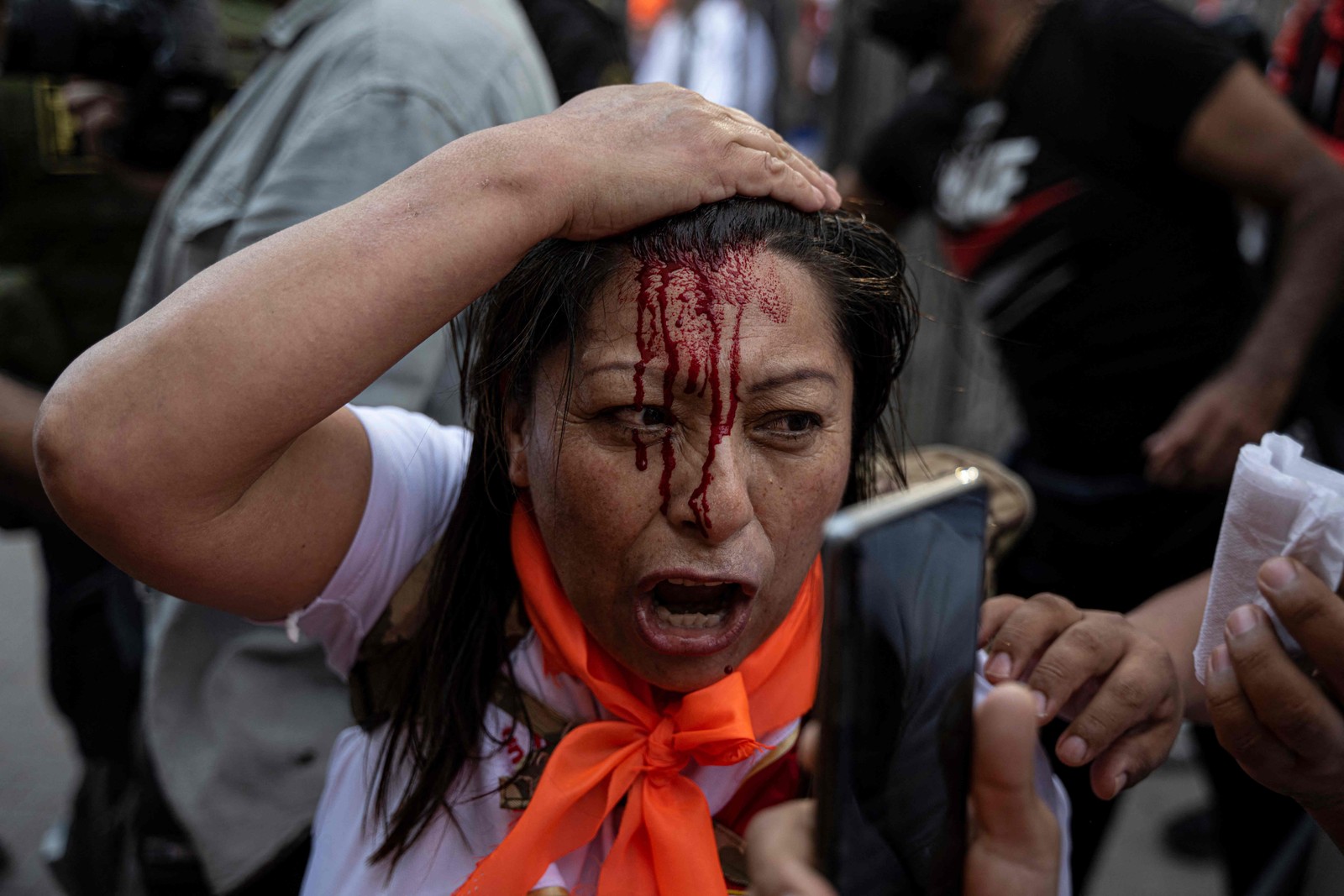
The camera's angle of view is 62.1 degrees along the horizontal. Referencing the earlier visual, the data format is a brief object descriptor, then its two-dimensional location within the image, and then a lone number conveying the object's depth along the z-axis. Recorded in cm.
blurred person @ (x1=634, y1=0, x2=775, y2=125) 593
